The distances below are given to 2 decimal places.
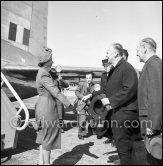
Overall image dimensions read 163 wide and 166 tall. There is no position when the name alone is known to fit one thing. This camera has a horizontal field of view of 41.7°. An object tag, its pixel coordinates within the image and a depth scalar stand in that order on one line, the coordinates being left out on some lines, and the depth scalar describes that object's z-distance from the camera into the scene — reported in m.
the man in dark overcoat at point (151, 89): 2.30
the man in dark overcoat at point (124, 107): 2.60
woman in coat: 3.01
